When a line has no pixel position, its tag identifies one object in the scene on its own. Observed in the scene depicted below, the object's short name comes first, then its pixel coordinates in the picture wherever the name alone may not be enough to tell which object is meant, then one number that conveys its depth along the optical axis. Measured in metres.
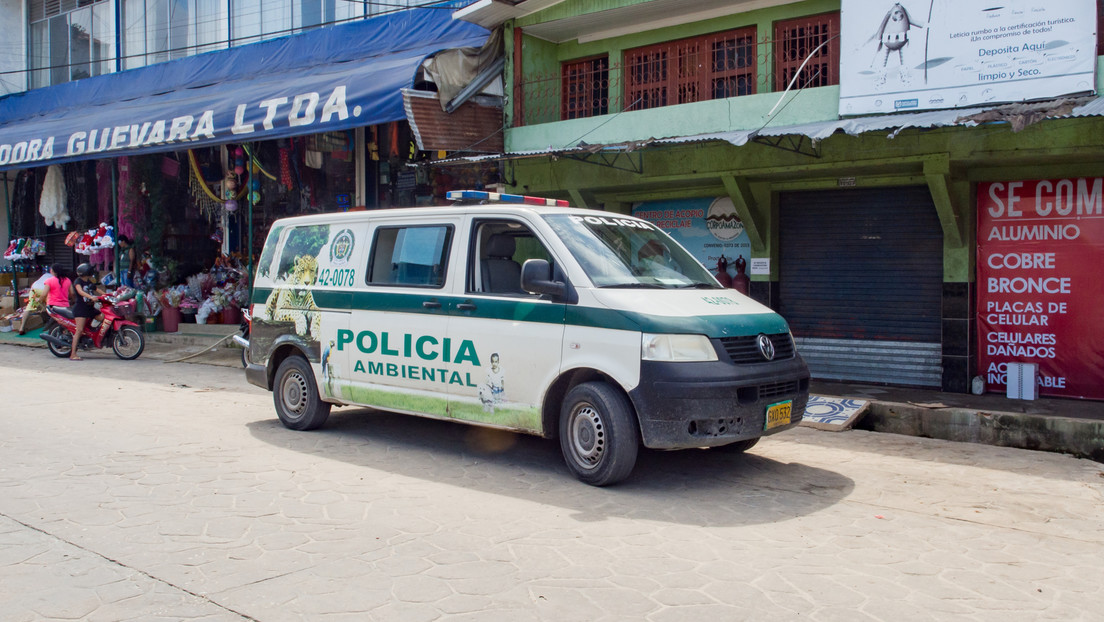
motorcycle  14.57
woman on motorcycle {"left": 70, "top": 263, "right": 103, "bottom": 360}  14.57
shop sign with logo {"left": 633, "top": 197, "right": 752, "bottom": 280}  11.99
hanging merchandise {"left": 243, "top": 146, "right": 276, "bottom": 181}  15.35
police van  5.57
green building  8.99
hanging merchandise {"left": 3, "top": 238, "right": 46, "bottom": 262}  20.09
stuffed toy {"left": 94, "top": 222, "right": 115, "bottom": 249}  17.70
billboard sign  8.52
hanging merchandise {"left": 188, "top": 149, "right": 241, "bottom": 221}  17.14
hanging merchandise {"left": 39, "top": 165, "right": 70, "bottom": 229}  19.31
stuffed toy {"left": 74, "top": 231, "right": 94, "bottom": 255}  17.88
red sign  9.74
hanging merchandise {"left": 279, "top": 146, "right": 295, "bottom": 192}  15.55
